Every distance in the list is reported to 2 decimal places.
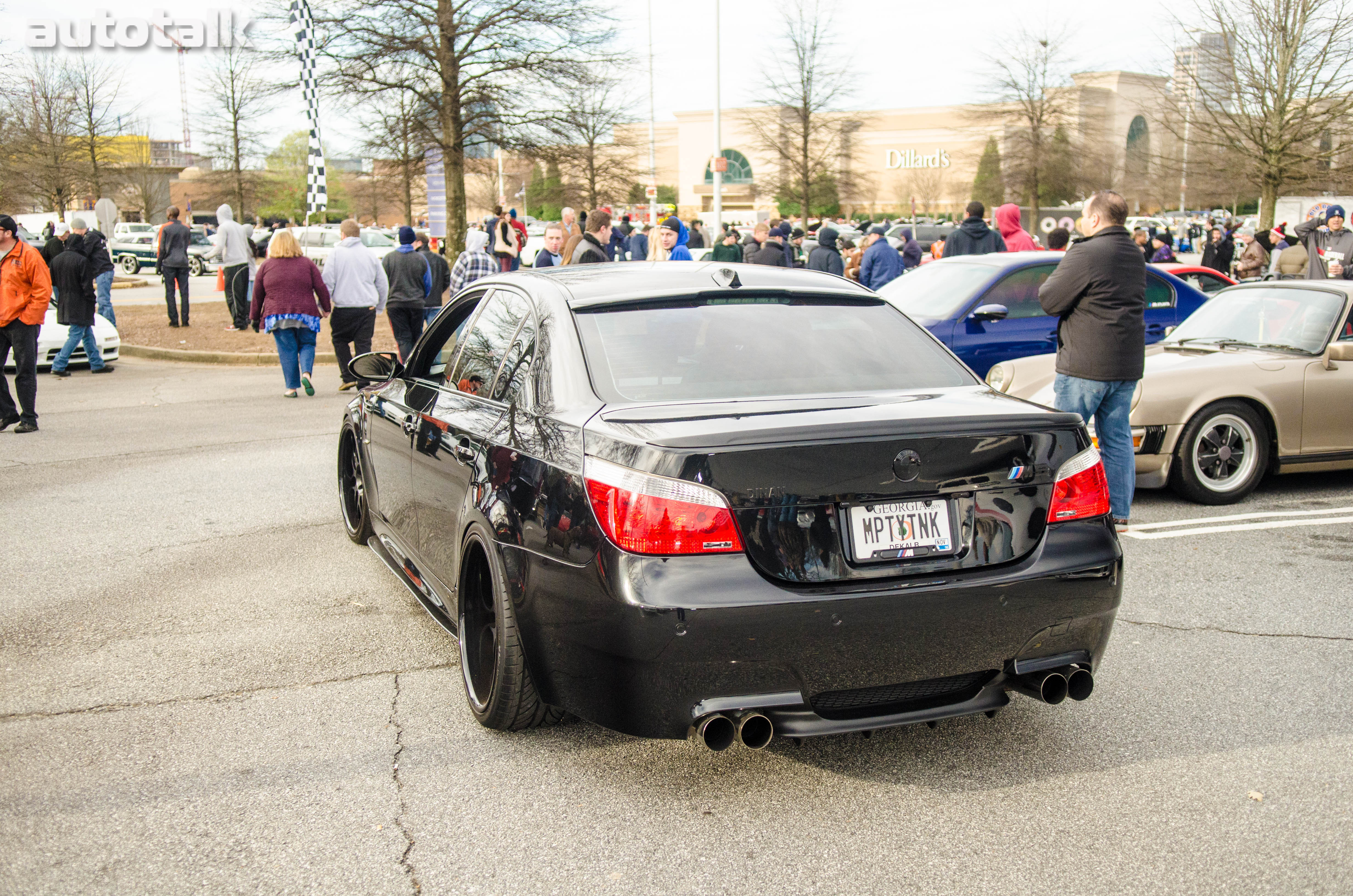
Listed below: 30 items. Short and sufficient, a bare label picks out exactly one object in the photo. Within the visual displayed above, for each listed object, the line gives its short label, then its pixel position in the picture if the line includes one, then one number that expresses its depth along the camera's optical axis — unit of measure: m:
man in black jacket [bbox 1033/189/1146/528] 6.21
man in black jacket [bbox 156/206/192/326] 18.41
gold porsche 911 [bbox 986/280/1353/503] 7.27
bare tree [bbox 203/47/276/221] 42.16
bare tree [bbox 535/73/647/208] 22.64
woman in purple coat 12.29
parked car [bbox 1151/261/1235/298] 11.72
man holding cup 13.32
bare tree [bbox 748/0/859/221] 39.97
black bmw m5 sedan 3.12
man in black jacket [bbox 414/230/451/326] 14.07
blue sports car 9.79
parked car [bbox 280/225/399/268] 33.12
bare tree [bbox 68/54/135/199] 40.44
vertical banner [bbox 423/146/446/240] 23.47
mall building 46.50
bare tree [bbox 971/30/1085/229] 42.69
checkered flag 20.70
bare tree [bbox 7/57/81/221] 33.97
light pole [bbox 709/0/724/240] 28.91
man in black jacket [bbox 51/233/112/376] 13.63
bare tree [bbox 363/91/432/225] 22.28
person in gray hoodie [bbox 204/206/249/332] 18.86
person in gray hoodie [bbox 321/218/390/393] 12.46
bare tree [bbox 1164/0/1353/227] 24.22
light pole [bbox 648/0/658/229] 43.41
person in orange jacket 10.41
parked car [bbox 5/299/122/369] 15.41
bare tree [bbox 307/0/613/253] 21.11
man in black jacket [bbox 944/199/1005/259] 13.44
